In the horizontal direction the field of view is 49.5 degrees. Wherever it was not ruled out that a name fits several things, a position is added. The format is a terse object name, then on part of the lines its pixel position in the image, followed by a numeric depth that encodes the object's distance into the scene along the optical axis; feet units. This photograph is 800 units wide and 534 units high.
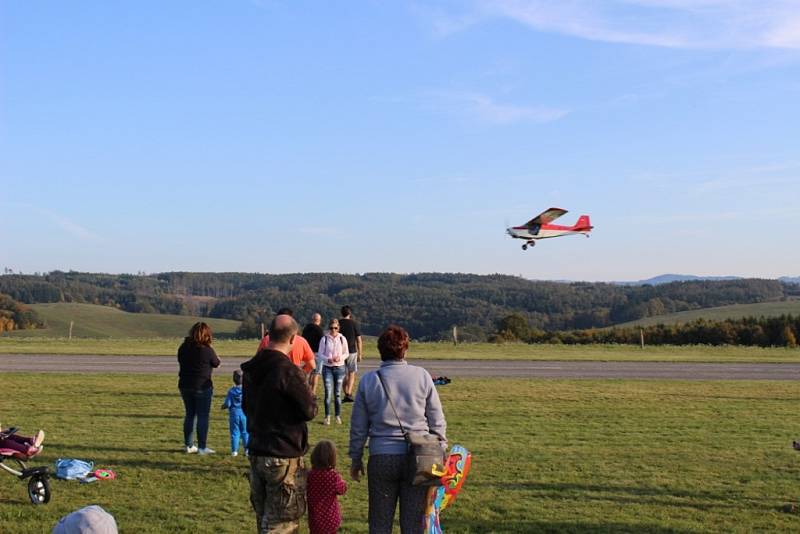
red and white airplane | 109.60
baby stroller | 27.73
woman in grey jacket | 19.22
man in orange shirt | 34.45
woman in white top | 46.65
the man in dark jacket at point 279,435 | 19.20
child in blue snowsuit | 35.14
